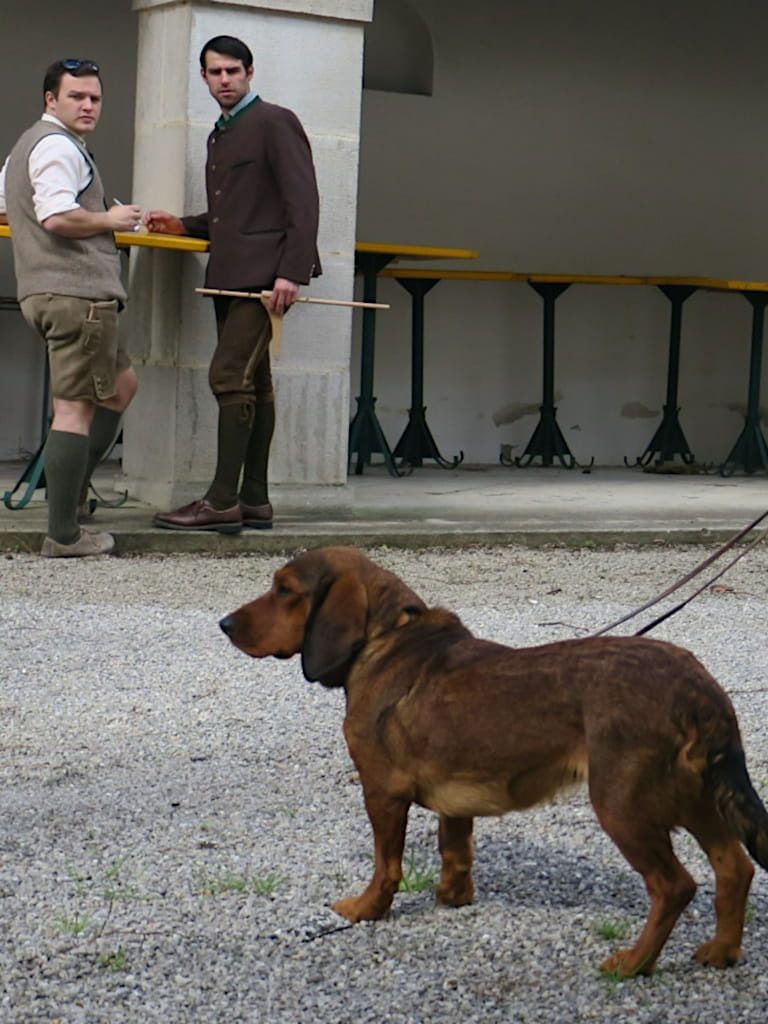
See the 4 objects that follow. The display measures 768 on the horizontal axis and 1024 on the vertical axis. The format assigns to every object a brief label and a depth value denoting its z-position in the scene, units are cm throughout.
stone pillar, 1442
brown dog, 546
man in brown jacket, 1352
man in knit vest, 1248
